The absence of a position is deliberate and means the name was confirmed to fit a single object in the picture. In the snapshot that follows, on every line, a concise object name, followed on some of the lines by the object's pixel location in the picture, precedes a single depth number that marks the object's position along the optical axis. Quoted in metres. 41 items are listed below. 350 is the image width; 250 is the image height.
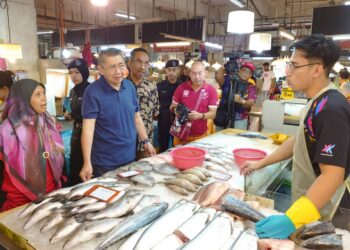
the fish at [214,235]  1.26
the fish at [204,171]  2.26
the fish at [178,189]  1.95
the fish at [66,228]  1.41
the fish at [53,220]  1.50
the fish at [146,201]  1.66
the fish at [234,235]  1.29
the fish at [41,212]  1.55
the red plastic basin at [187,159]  2.40
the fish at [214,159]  2.57
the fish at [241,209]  1.55
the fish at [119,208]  1.57
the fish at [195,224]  1.35
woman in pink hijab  2.30
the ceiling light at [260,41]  7.44
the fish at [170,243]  1.27
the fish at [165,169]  2.34
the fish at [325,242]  1.32
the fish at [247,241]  1.26
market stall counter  1.36
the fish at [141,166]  2.41
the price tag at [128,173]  2.20
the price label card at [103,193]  1.74
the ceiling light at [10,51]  6.80
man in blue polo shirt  2.62
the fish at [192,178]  2.10
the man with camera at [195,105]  3.95
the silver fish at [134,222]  1.38
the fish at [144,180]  2.09
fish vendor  1.47
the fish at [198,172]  2.19
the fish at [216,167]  2.44
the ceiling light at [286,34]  8.68
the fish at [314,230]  1.40
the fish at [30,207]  1.64
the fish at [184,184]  2.00
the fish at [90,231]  1.37
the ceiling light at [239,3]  8.34
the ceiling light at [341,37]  6.81
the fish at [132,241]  1.29
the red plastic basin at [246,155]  2.43
